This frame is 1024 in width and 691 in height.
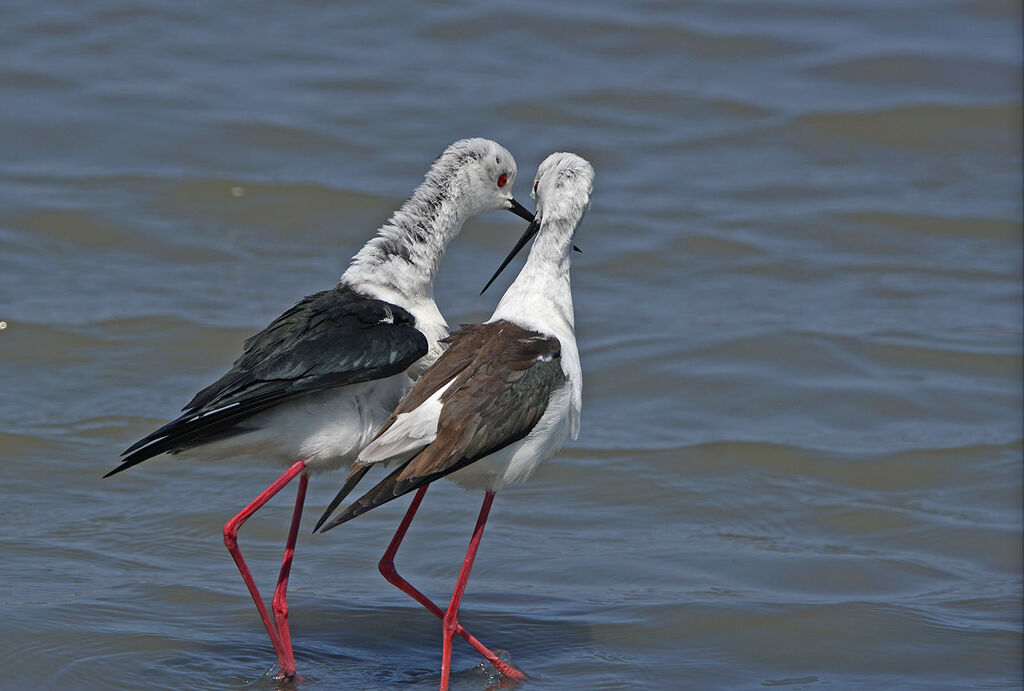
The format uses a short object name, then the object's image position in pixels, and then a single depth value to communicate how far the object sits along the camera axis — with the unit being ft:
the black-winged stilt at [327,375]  37.32
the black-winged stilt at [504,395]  35.63
